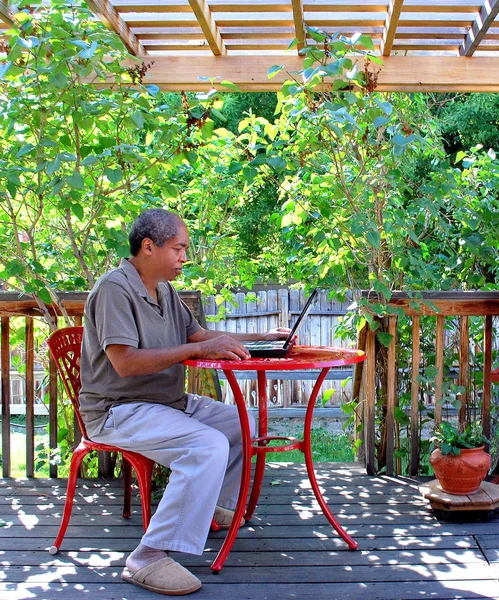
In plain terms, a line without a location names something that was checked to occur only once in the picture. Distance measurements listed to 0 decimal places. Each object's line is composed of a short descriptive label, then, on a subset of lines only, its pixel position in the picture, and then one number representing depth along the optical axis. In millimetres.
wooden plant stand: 3064
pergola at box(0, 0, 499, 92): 3826
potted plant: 3133
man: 2420
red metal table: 2465
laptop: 2742
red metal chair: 2684
